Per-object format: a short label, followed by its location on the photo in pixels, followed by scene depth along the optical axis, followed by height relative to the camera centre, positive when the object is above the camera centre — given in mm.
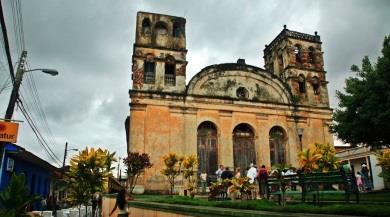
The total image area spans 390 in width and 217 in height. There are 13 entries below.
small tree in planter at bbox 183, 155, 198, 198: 15625 +875
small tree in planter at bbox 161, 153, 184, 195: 16109 +957
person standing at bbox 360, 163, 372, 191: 17655 +139
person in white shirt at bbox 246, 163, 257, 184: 14664 +371
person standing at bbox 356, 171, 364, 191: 17622 -66
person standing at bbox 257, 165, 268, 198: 13188 +142
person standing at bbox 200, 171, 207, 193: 19438 +126
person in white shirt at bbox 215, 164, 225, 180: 16972 +544
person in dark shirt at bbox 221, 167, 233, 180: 14625 +297
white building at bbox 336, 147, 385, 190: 24878 +1678
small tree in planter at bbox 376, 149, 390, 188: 12914 +755
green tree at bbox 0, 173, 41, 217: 5605 -213
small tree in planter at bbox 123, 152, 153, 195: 16938 +981
